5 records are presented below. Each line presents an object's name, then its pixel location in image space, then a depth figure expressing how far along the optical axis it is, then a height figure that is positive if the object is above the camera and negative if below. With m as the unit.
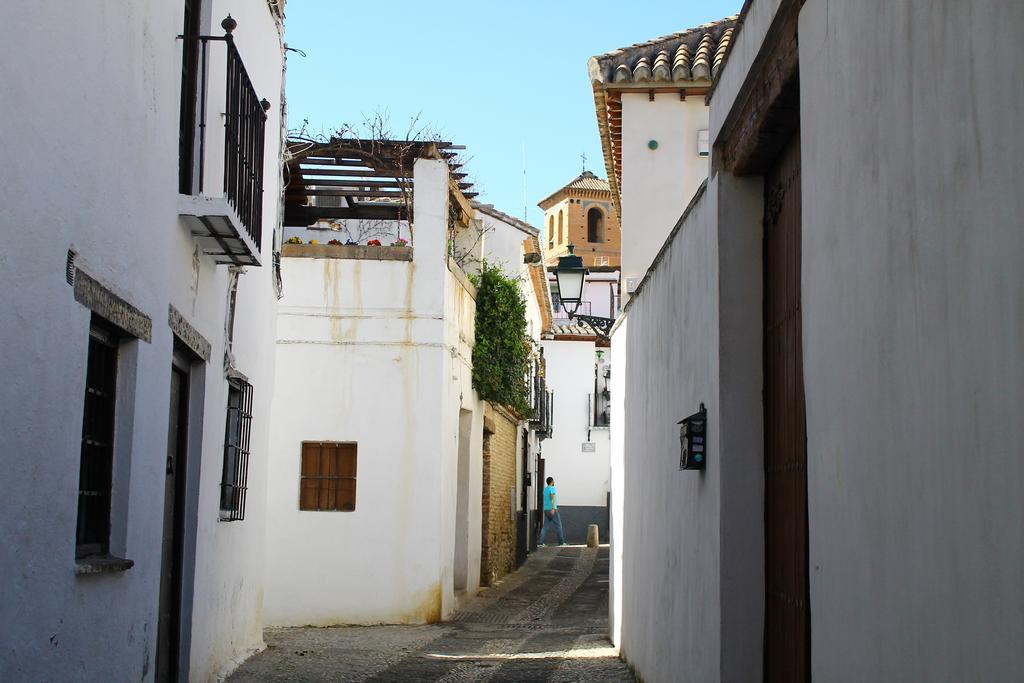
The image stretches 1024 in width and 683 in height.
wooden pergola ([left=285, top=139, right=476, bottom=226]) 15.35 +4.01
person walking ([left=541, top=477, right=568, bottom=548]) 30.55 -0.51
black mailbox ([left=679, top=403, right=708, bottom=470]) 6.93 +0.27
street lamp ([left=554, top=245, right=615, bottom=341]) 13.98 +2.38
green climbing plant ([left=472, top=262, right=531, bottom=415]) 18.36 +2.35
